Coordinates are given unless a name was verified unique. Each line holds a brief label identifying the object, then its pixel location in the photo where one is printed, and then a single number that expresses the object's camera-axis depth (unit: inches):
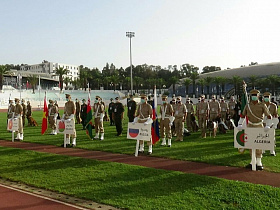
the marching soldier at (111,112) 820.4
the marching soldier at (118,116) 625.3
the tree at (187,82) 3366.1
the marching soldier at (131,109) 650.2
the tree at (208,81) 3272.9
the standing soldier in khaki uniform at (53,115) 679.7
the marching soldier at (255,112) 349.3
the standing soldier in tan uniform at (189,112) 656.0
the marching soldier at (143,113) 442.0
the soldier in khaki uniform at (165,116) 492.7
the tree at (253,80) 2986.5
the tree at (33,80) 3417.8
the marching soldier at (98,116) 583.5
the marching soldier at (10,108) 621.6
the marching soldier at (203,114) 579.5
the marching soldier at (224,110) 674.2
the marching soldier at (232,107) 705.8
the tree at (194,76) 3372.8
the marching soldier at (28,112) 859.9
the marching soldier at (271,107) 449.3
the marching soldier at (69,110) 508.4
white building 5511.8
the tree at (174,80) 3675.7
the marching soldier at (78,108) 845.2
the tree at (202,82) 3281.5
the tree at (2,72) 2971.7
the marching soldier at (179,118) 528.4
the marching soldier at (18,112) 568.1
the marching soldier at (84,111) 761.6
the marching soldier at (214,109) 610.9
